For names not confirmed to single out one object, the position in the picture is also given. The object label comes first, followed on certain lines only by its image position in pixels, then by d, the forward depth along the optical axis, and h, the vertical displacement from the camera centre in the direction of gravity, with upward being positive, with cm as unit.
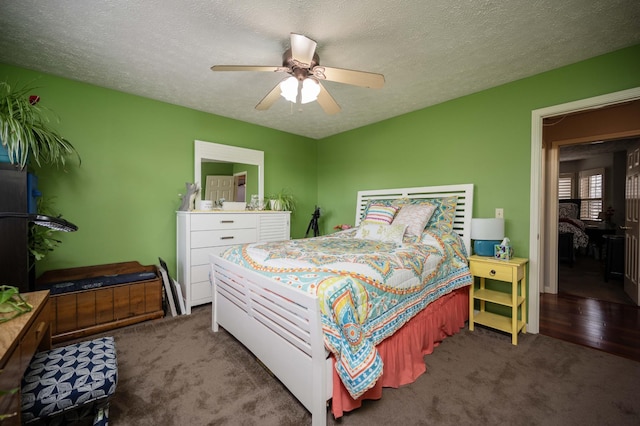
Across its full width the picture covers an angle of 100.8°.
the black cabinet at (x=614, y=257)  399 -68
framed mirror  350 +70
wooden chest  234 -87
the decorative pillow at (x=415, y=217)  278 -5
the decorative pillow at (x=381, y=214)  299 -3
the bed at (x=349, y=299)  139 -59
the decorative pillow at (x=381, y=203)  325 +11
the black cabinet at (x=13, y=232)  183 -16
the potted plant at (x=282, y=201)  400 +15
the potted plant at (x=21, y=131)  175 +55
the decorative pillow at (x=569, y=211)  647 +5
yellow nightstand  233 -79
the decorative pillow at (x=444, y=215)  288 -3
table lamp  258 -21
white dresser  304 -36
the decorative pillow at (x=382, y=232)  270 -22
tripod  446 -19
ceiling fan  182 +102
